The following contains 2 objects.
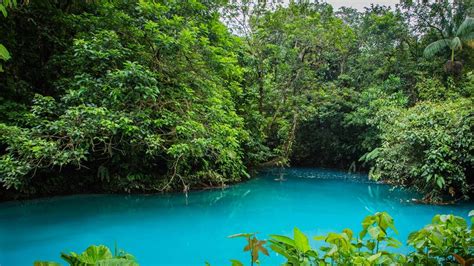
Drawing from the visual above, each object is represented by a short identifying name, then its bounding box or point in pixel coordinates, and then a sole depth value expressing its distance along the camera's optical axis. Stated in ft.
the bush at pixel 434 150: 21.98
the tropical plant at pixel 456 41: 35.76
